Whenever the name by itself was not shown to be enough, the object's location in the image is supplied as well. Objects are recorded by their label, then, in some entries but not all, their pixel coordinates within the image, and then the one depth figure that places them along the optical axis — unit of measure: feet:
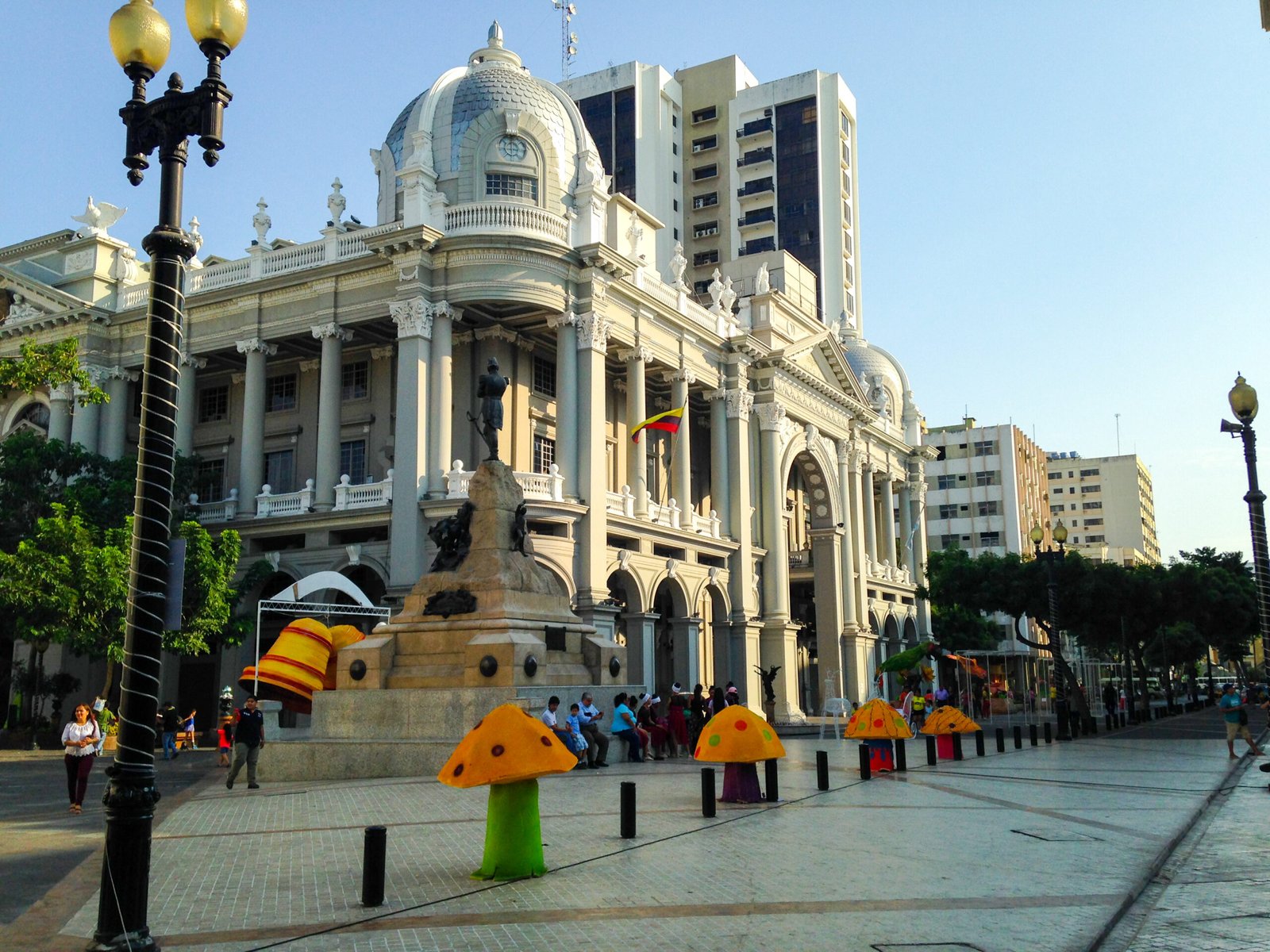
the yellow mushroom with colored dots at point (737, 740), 47.26
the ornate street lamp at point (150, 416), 22.80
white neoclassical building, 118.52
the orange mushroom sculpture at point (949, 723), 76.43
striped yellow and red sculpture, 81.61
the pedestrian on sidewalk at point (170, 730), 93.45
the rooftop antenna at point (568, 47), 303.27
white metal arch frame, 96.94
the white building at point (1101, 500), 450.71
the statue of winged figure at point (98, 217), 143.23
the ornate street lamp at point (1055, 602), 105.19
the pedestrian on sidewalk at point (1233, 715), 80.84
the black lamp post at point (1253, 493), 60.49
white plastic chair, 138.51
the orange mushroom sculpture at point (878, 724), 66.64
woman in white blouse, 53.31
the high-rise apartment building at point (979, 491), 308.60
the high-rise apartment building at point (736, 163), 288.30
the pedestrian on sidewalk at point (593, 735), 69.36
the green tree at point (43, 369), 64.49
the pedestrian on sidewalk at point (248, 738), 60.29
